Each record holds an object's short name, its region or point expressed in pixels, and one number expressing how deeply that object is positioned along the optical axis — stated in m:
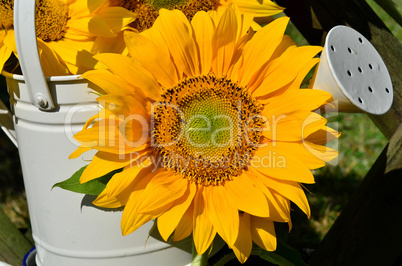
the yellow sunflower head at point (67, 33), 0.80
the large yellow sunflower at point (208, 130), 0.76
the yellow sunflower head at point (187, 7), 0.84
